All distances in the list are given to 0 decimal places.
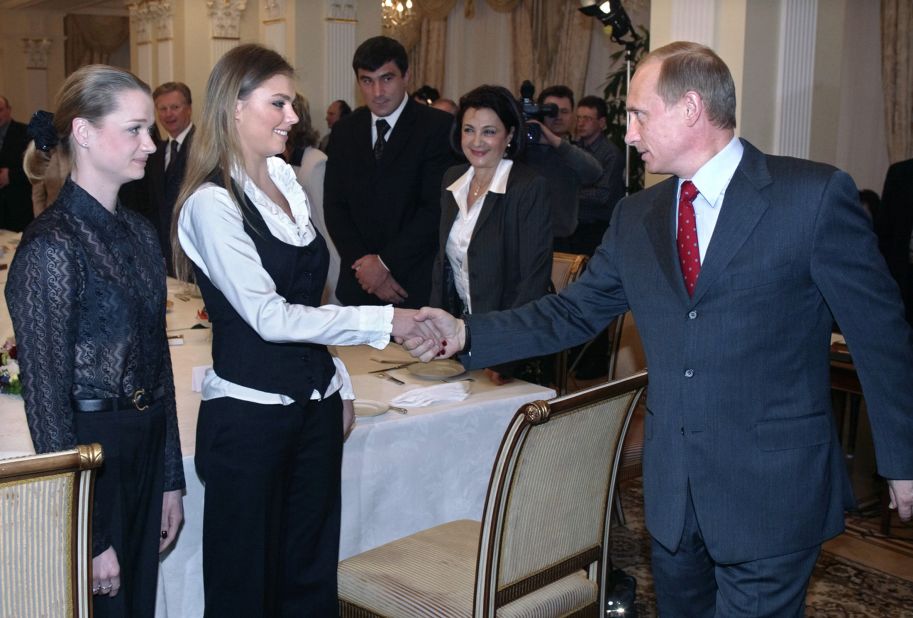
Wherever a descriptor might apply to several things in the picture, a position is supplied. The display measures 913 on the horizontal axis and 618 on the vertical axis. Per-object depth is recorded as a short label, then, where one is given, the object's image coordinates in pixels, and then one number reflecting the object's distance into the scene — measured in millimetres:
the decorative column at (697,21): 4867
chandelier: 10351
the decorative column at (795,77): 4914
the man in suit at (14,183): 8992
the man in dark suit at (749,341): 1951
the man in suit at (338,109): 8195
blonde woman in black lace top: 1932
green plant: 7922
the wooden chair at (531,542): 2207
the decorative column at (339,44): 8555
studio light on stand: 5926
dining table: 2475
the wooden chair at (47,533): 1702
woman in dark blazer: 3492
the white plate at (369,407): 2770
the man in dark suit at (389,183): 4328
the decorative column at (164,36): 10266
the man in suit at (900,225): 4570
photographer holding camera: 4910
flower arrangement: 3012
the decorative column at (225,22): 9352
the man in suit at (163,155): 6117
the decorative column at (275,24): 8727
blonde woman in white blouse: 2211
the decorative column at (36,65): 15992
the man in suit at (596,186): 6617
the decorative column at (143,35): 10762
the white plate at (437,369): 3170
